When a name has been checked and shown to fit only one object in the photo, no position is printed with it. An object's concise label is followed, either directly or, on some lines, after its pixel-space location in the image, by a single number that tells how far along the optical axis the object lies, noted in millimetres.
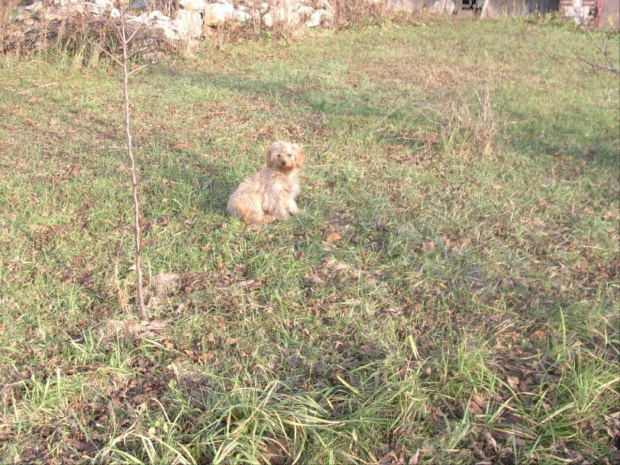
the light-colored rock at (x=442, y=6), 20484
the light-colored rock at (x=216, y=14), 12844
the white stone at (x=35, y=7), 10836
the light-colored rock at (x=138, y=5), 13172
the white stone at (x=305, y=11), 14642
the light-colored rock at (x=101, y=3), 11123
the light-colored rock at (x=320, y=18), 15227
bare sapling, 3213
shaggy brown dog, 5035
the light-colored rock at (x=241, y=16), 13355
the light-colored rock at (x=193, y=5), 12617
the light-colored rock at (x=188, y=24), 11847
